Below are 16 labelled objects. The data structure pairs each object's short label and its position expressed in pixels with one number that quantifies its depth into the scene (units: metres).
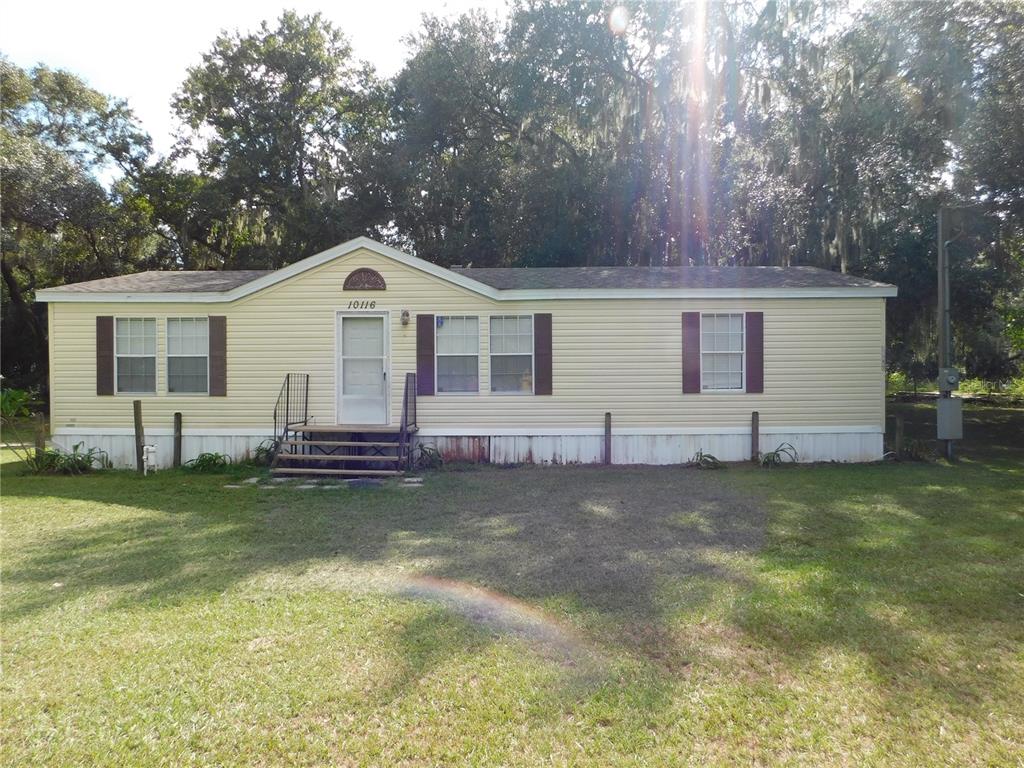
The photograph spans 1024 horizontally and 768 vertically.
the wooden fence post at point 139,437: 9.90
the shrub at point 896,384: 33.11
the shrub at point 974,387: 31.48
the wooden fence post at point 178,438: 10.17
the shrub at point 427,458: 10.04
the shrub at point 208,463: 9.82
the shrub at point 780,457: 10.05
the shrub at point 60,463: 9.64
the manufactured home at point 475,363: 10.24
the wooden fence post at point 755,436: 10.29
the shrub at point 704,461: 10.05
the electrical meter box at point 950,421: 10.55
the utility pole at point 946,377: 10.55
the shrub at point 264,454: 10.08
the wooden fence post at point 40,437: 9.75
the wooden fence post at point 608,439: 10.29
